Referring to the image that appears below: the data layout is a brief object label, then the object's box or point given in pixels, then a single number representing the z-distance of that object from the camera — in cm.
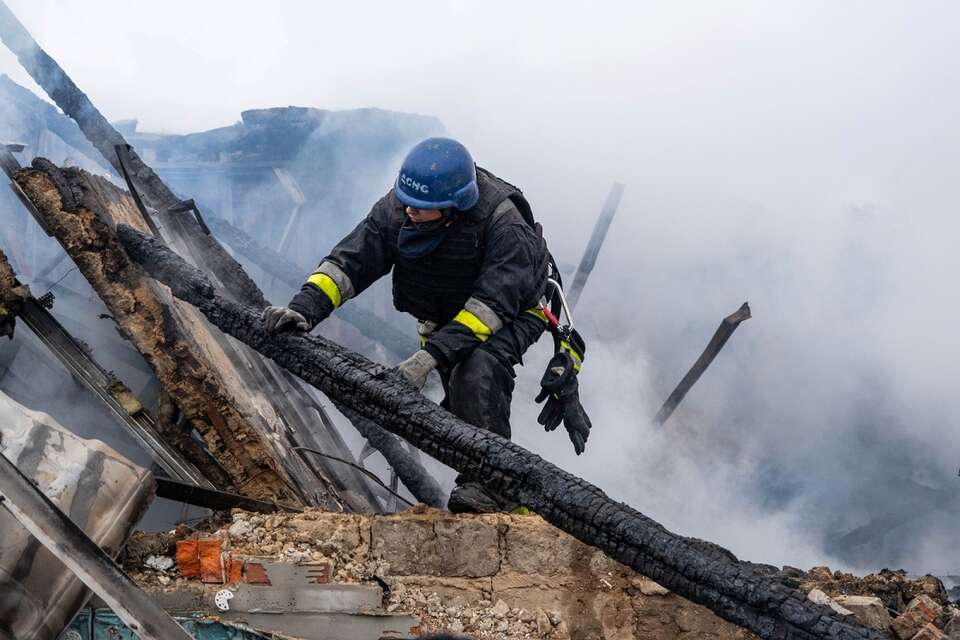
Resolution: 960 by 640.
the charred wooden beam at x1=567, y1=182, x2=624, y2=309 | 1101
